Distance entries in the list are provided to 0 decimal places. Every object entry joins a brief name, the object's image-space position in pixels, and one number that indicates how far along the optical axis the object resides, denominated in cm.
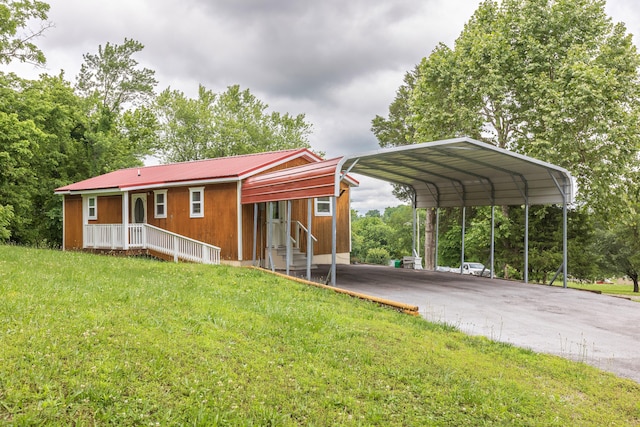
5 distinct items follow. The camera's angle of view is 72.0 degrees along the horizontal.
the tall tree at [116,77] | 3634
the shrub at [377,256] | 5956
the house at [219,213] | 1509
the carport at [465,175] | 1215
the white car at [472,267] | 3403
